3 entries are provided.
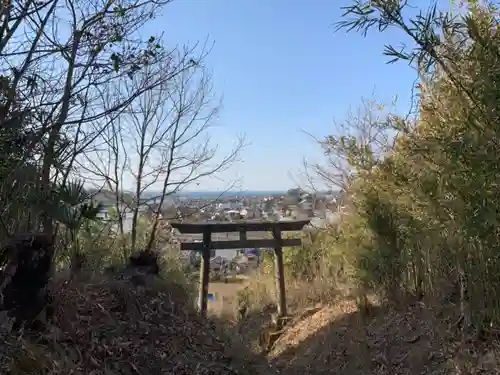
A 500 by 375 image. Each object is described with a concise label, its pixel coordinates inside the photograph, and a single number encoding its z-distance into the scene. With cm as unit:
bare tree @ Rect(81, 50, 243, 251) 688
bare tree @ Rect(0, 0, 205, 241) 330
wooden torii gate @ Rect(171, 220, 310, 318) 684
